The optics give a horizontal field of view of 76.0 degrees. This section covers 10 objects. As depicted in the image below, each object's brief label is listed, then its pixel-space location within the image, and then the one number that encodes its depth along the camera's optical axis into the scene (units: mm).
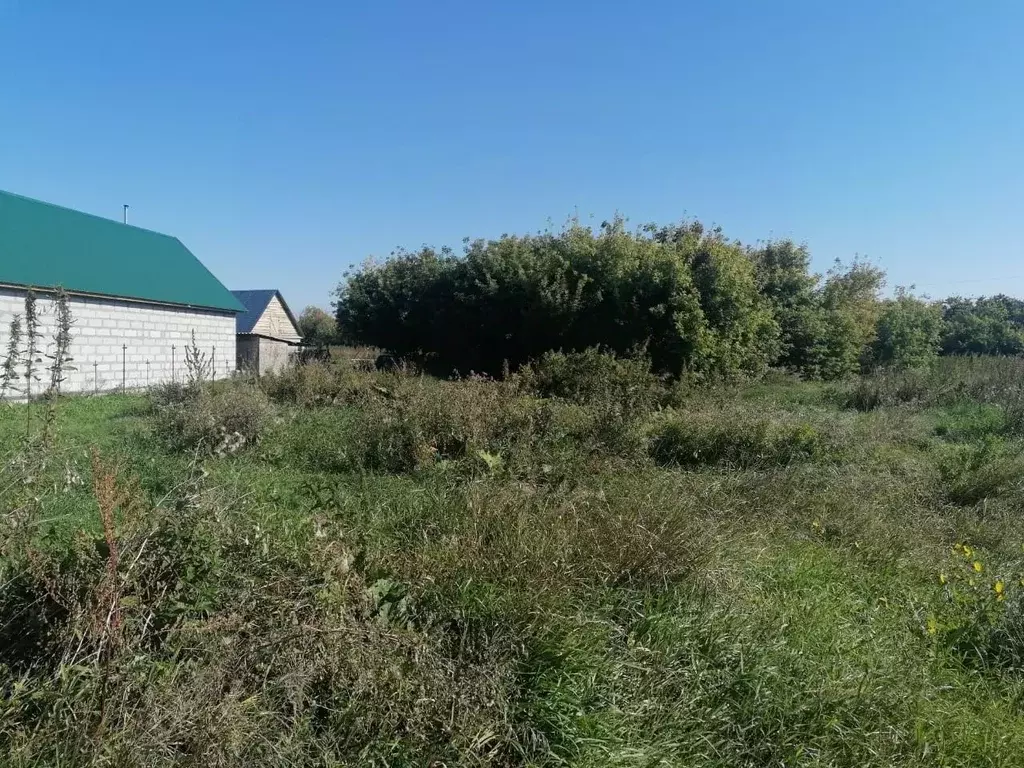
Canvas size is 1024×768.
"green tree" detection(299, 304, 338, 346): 41384
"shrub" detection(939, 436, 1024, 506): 6062
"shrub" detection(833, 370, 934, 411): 11344
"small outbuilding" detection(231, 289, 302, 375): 26859
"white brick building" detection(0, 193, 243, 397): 14922
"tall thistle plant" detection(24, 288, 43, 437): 3283
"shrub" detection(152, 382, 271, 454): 7074
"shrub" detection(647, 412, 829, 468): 7113
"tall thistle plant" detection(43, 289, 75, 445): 3307
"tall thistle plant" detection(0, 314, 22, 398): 3244
